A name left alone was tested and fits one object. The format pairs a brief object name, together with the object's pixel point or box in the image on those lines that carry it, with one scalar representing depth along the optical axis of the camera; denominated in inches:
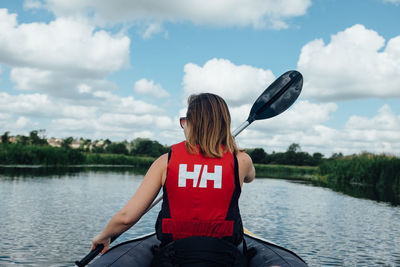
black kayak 88.4
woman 79.7
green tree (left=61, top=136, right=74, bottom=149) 1833.8
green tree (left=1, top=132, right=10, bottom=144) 1540.8
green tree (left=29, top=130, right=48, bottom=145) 1674.1
